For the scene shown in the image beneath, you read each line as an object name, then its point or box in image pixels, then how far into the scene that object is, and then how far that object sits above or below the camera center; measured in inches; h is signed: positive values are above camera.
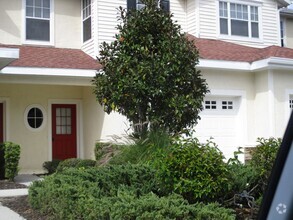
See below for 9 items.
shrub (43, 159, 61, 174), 578.9 -37.5
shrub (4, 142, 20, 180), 475.8 -22.7
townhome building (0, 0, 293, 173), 598.9 +60.1
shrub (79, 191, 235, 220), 205.3 -35.1
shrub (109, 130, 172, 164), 328.5 -9.5
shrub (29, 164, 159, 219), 254.2 -30.9
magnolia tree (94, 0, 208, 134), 348.5 +47.7
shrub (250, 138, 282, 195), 283.0 -15.8
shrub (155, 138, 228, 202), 247.8 -21.7
